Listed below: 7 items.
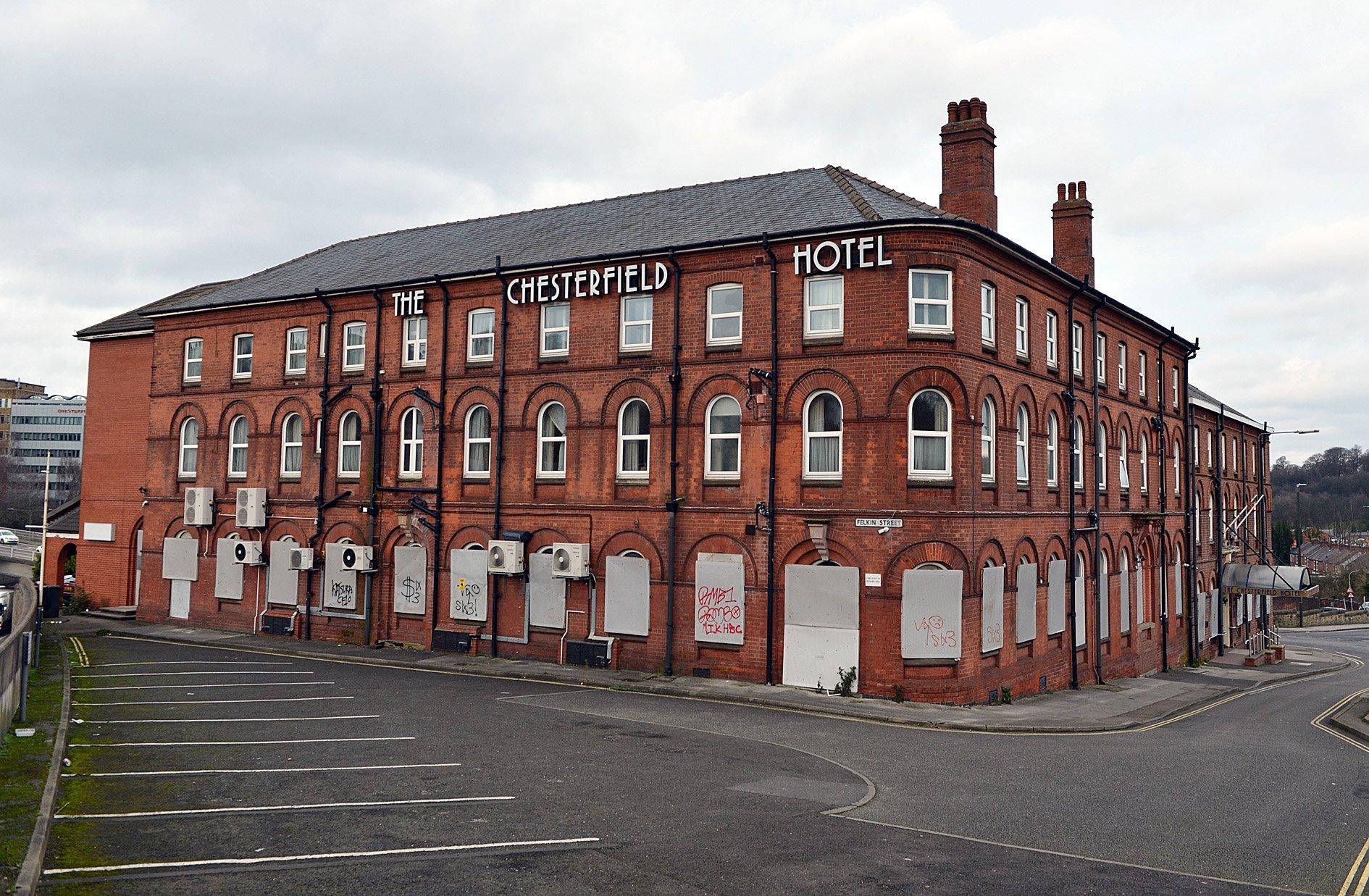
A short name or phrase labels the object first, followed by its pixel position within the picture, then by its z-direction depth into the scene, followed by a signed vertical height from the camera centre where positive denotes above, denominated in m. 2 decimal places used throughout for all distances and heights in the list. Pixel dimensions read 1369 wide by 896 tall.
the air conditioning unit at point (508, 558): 26.73 -0.78
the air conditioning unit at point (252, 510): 31.92 +0.50
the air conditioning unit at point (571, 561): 25.66 -0.78
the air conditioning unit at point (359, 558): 29.61 -0.92
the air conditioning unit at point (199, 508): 33.09 +0.57
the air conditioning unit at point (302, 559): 30.83 -1.01
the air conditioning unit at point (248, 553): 32.00 -0.89
